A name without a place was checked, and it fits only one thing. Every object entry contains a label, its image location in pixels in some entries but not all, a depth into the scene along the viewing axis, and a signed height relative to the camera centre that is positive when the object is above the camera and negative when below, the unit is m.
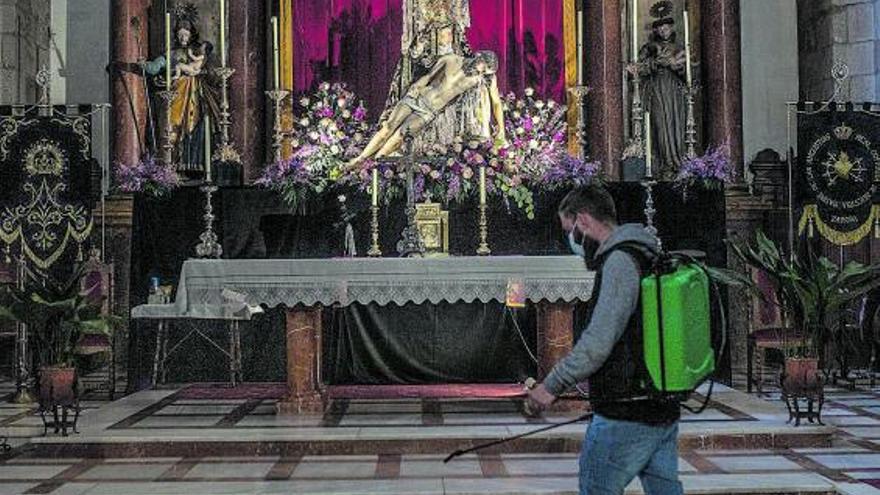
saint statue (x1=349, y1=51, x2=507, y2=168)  10.58 +1.61
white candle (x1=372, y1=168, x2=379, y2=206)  9.06 +0.71
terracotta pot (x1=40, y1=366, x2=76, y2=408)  7.38 -0.65
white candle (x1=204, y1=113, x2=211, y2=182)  8.81 +0.90
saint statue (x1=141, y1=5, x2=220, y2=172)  11.27 +1.78
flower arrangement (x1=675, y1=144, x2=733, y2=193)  10.27 +0.88
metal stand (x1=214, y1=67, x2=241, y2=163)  10.59 +1.29
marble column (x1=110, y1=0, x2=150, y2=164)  11.16 +1.78
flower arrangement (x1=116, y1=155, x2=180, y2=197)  10.16 +0.88
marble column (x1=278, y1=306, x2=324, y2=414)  8.09 -0.56
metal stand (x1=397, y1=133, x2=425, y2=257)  8.83 +0.35
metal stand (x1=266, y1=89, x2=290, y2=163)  10.97 +1.35
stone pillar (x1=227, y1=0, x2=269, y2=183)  11.37 +1.87
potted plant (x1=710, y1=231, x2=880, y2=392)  7.67 -0.11
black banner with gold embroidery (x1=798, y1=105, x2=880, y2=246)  11.05 +0.99
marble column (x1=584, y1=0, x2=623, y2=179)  11.38 +1.85
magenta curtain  11.61 +2.31
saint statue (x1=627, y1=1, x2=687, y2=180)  11.41 +1.72
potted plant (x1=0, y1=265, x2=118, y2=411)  7.73 -0.23
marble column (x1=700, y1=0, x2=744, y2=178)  11.30 +1.88
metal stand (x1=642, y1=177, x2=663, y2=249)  9.16 +0.53
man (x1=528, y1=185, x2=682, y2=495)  3.62 -0.34
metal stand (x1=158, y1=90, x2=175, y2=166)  10.62 +1.32
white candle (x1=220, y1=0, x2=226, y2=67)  9.74 +2.05
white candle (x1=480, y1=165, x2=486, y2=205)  8.98 +0.68
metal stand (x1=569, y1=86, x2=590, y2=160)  10.67 +1.49
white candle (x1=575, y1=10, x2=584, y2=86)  10.23 +1.96
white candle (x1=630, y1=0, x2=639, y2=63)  9.61 +1.89
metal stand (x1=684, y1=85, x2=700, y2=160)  10.59 +1.32
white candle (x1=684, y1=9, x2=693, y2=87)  10.39 +1.95
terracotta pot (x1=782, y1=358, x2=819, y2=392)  7.57 -0.65
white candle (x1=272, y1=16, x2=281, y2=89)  10.02 +1.90
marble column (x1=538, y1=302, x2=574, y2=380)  8.21 -0.39
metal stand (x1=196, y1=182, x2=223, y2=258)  8.79 +0.30
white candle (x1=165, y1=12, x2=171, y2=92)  10.20 +2.00
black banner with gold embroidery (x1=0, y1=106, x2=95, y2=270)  10.56 +0.84
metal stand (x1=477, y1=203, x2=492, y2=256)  9.12 +0.31
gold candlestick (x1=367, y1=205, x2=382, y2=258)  9.35 +0.29
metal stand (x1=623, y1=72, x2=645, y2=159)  10.71 +1.33
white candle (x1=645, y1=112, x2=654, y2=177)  8.95 +0.92
